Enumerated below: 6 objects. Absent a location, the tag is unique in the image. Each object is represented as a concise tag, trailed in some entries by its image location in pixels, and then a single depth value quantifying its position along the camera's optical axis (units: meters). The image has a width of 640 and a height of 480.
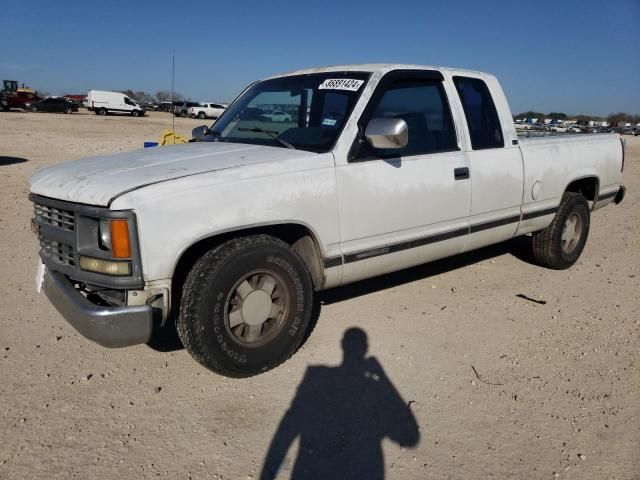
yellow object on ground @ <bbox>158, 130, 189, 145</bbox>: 7.47
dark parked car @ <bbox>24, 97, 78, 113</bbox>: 44.16
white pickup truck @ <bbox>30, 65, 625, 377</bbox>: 2.79
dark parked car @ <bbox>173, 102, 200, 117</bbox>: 48.11
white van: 44.69
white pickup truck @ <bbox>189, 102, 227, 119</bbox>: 49.12
